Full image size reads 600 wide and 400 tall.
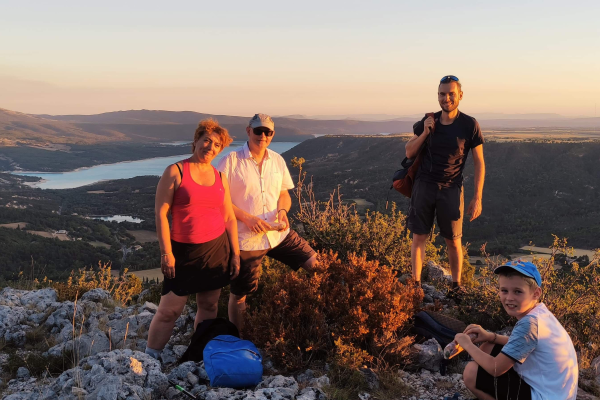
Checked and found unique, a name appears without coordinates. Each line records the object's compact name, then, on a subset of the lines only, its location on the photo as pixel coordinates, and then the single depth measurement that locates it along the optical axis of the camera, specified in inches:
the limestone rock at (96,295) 200.8
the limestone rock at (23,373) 131.3
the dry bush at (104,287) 209.9
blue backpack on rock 107.7
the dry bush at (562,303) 140.2
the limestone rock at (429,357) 122.1
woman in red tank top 116.3
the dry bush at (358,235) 198.1
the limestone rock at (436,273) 196.4
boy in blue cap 85.3
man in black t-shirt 143.4
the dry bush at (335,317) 120.4
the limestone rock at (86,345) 138.3
